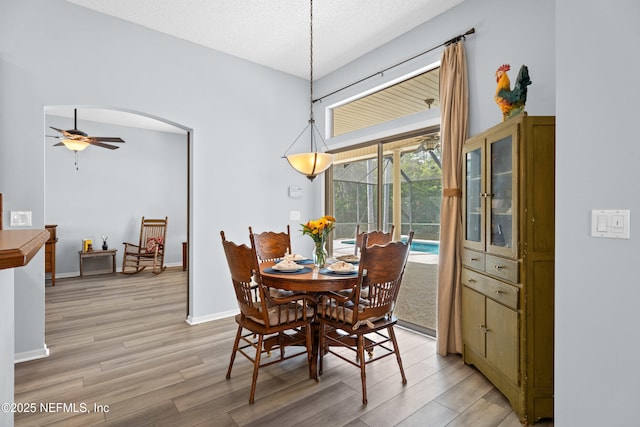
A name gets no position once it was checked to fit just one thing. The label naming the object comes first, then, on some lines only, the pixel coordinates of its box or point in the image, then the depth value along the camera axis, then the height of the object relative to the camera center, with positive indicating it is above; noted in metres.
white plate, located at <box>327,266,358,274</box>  2.38 -0.44
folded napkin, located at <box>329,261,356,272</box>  2.42 -0.42
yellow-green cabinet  1.91 -0.32
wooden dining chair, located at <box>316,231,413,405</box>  2.12 -0.66
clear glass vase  2.66 -0.35
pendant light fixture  2.76 +0.45
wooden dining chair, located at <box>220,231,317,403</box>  2.15 -0.71
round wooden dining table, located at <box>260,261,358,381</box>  2.20 -0.48
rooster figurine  2.12 +0.83
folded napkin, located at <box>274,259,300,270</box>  2.49 -0.42
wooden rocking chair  6.32 -0.75
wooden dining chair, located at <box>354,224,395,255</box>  3.08 -0.25
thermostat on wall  4.56 +0.30
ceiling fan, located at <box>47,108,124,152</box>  4.49 +1.08
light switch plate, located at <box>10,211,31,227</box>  2.72 -0.05
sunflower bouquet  2.53 -0.16
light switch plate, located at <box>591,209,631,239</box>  1.29 -0.04
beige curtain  2.84 +0.07
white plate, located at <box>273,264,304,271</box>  2.47 -0.43
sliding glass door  3.40 +0.13
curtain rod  2.85 +1.65
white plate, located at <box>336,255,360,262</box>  2.88 -0.42
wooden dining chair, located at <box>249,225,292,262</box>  3.30 -0.35
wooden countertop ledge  0.68 -0.08
